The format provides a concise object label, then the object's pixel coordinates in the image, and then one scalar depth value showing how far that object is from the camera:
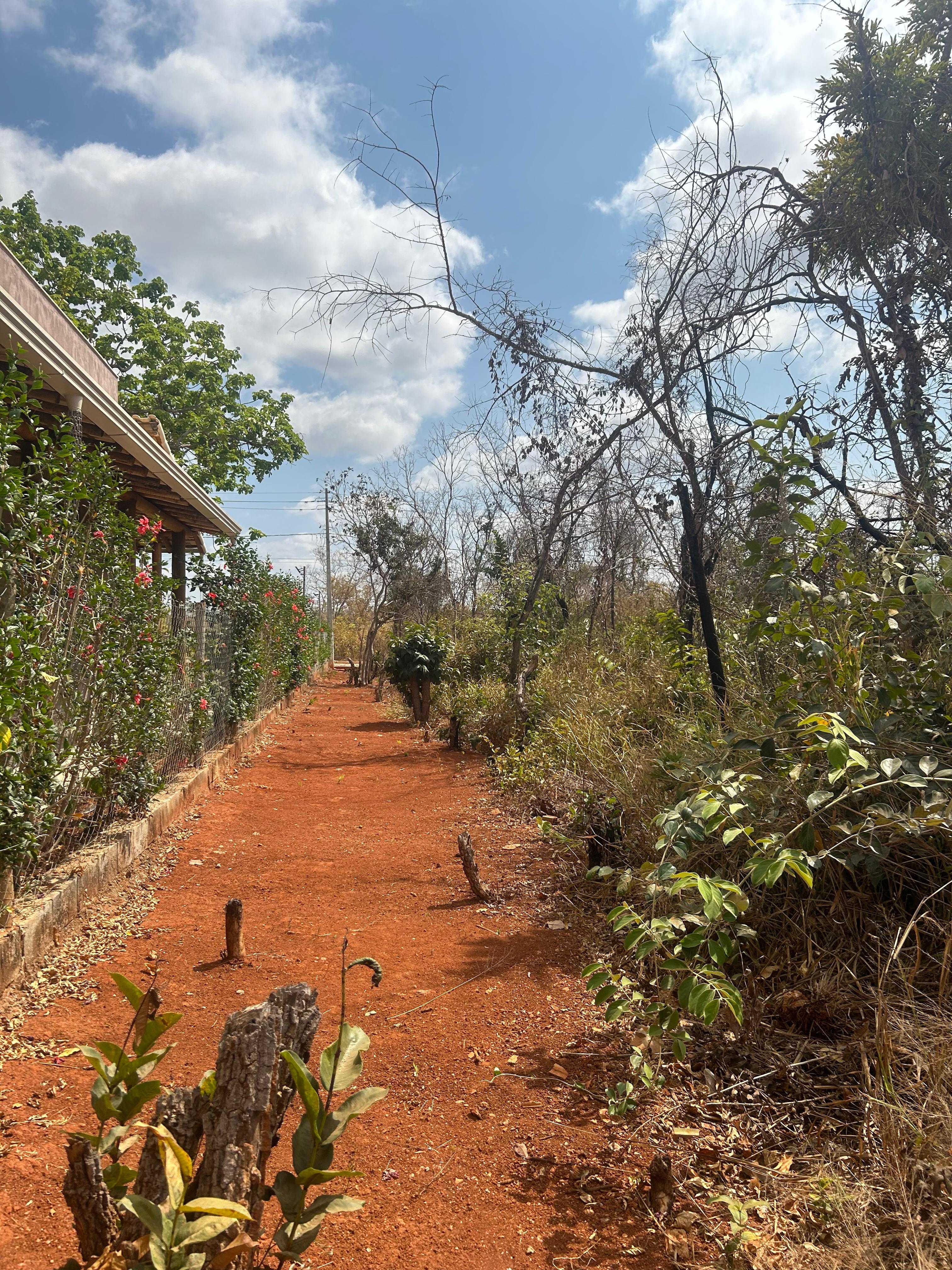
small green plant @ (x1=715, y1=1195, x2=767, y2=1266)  1.90
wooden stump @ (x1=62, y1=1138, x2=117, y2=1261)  1.50
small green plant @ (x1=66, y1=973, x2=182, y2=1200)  1.46
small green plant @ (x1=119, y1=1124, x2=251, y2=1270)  1.29
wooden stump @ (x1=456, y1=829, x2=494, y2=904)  4.66
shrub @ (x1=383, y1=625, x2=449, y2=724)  13.24
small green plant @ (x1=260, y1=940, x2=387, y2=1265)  1.43
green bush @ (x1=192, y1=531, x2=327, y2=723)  10.18
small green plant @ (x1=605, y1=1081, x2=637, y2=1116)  2.46
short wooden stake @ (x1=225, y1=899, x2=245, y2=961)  3.85
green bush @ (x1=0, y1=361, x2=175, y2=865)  3.54
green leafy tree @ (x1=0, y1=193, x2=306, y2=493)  23.09
